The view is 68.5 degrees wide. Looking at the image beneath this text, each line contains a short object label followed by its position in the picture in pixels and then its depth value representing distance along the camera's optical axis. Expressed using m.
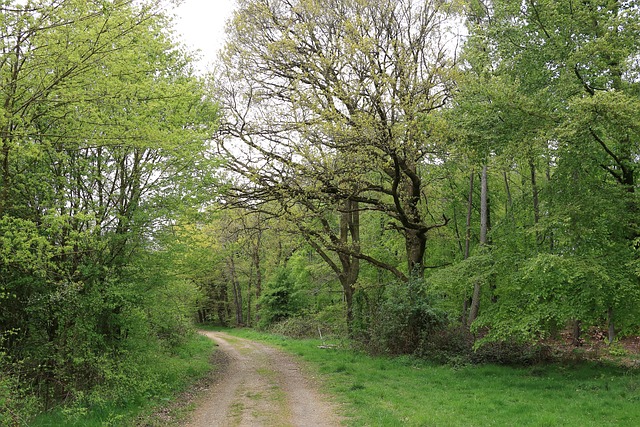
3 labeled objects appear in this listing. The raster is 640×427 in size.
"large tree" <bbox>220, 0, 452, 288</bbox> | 13.32
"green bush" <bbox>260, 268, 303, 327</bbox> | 33.78
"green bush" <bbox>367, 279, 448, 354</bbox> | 15.76
